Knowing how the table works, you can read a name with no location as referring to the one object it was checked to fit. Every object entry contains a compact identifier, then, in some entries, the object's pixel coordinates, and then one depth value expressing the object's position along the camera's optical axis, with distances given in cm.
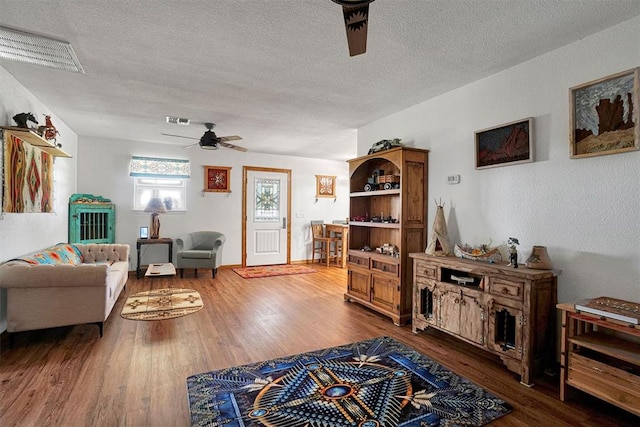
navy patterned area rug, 195
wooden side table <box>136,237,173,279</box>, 592
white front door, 726
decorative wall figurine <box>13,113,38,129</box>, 312
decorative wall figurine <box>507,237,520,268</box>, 263
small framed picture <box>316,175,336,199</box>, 809
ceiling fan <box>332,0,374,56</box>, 143
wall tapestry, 312
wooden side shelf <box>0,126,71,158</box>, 303
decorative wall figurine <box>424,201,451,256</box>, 338
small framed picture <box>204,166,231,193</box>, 683
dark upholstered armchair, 596
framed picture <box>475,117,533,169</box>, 281
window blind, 626
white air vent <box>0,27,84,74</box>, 243
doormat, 636
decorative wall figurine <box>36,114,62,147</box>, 347
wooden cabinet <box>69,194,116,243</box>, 551
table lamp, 605
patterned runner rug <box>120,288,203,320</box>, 387
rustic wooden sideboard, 242
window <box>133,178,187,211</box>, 633
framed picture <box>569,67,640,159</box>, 220
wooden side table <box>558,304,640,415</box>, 188
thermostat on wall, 347
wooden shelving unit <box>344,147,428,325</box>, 371
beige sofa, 289
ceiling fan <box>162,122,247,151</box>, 491
